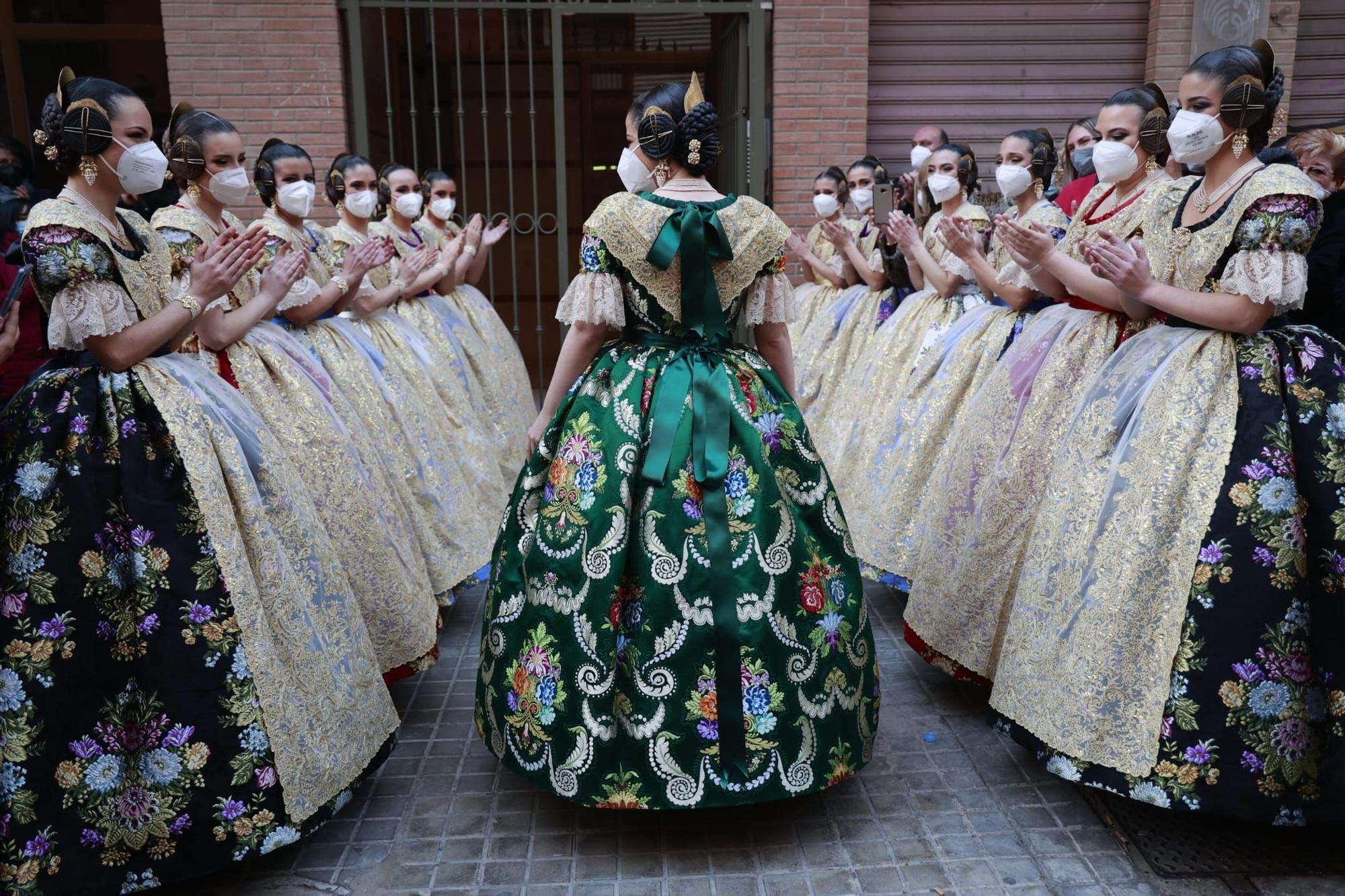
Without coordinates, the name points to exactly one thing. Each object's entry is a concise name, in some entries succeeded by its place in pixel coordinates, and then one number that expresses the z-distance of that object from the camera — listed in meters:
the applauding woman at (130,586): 2.40
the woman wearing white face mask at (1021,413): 3.23
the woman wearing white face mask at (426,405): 4.46
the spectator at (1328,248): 3.42
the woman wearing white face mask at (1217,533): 2.58
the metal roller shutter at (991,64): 7.98
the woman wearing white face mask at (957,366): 3.98
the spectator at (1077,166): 3.94
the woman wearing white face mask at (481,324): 5.86
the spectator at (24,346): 3.34
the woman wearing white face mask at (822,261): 6.70
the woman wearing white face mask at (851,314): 6.00
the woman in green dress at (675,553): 2.64
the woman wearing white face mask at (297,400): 3.21
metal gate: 8.02
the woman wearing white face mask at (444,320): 5.34
